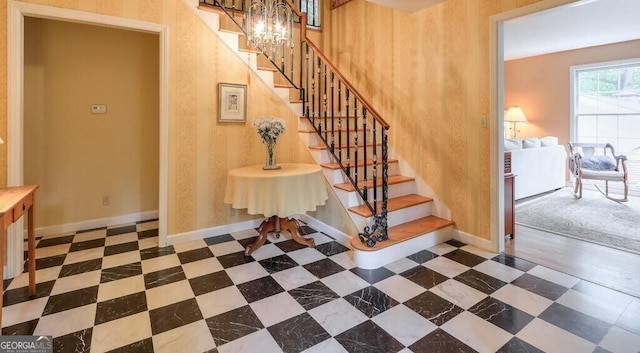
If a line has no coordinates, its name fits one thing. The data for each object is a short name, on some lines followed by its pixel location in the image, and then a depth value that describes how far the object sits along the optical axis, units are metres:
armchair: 4.91
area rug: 3.31
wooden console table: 1.69
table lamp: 6.89
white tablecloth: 2.81
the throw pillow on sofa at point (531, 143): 4.97
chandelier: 3.42
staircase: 2.85
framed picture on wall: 3.37
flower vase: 3.14
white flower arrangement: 3.07
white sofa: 4.79
